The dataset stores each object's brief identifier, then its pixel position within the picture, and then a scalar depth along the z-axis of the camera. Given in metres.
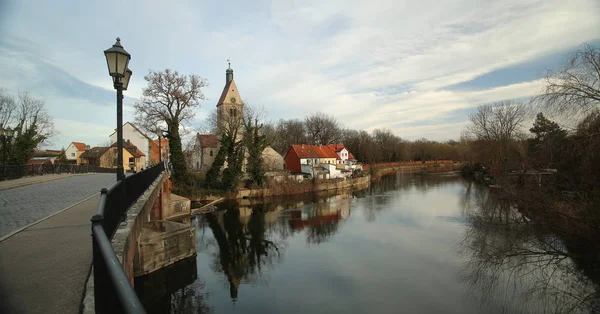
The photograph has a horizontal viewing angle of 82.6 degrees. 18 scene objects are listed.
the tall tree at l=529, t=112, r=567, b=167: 11.14
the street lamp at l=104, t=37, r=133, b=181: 6.42
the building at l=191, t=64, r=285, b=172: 47.25
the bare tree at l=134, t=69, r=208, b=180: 30.58
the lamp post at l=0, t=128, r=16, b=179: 18.67
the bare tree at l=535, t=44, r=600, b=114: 10.59
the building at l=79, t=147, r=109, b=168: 51.34
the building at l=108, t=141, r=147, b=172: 50.14
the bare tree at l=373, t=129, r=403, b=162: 86.75
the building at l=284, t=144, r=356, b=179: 48.78
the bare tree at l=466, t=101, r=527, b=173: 34.16
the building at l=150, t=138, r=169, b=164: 72.88
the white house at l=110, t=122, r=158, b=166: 61.16
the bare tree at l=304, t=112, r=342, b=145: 76.00
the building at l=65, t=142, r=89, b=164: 67.69
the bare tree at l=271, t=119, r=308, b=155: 71.79
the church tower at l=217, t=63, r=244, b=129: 38.86
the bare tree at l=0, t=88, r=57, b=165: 25.34
